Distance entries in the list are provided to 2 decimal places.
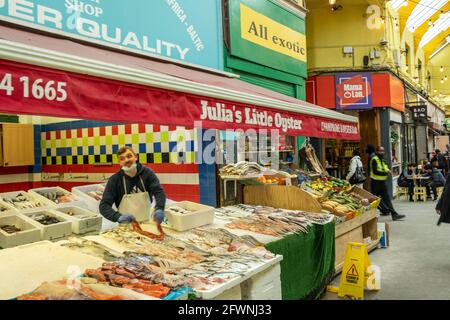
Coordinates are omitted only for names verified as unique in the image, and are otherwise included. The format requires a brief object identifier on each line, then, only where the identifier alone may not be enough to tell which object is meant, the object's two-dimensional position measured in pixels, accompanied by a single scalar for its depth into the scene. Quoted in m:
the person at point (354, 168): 11.71
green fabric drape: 4.23
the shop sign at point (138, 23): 4.50
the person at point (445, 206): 5.90
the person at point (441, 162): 17.67
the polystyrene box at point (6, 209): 3.94
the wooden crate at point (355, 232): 5.93
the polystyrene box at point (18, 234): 3.42
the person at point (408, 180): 14.14
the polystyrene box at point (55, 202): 4.70
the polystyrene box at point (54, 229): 3.65
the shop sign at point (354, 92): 14.50
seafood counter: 2.48
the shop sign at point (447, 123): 33.03
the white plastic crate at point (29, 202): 4.34
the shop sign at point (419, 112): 18.36
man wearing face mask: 4.16
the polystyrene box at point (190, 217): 4.05
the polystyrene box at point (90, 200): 4.67
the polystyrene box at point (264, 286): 3.22
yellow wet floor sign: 4.92
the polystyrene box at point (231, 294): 2.80
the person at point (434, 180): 13.71
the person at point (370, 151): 10.19
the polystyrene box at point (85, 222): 3.96
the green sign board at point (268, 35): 7.64
